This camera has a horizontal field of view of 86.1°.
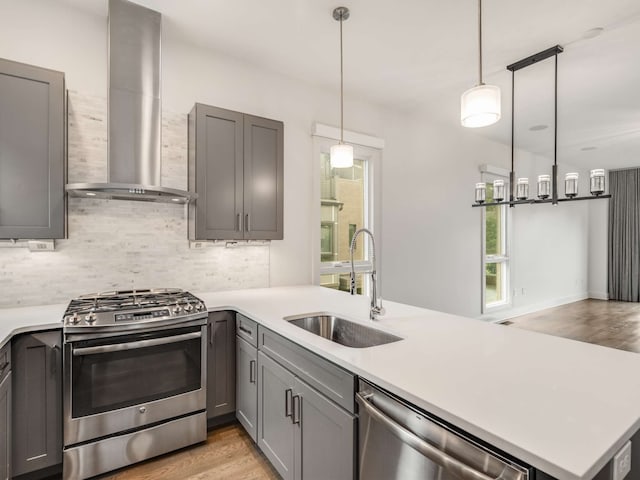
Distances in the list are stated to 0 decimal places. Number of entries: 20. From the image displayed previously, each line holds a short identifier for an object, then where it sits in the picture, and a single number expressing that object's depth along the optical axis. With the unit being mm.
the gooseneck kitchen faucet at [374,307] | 1974
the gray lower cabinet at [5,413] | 1666
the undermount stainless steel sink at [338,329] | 1948
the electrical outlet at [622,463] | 820
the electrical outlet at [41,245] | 2283
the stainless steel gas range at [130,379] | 1914
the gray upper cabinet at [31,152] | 1974
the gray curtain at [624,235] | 7758
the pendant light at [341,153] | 2441
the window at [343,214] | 3752
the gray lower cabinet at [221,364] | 2408
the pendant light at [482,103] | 1738
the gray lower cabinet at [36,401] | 1827
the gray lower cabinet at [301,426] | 1393
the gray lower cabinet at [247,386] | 2193
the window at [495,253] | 5578
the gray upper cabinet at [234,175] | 2637
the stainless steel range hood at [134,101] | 2367
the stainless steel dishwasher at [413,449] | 893
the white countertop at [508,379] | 814
